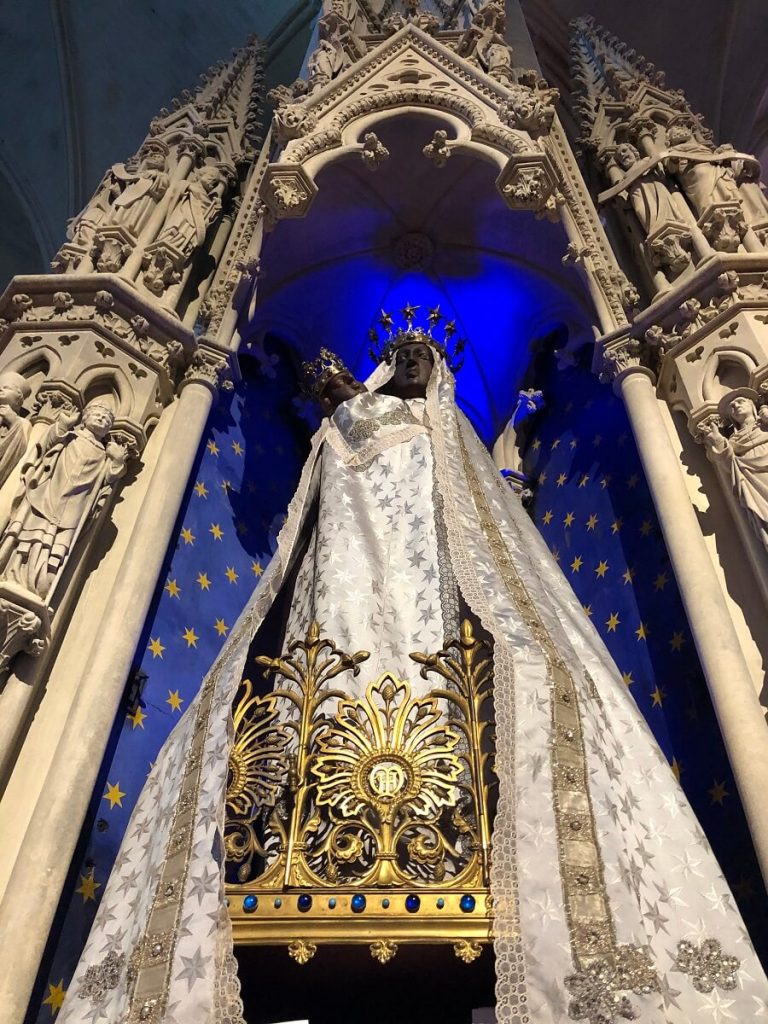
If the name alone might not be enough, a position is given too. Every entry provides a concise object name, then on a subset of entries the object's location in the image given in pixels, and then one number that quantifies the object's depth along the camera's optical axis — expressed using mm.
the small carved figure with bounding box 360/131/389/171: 5125
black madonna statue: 1872
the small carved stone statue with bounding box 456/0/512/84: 5617
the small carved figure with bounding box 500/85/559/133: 5035
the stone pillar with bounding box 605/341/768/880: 2678
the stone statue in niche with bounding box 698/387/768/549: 3029
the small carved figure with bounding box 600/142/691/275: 4195
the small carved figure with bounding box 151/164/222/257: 4480
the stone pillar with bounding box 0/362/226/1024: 2408
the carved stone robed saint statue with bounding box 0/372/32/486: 3119
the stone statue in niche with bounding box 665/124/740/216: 4391
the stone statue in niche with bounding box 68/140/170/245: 4379
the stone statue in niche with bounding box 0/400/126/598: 2908
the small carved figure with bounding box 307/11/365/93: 5707
